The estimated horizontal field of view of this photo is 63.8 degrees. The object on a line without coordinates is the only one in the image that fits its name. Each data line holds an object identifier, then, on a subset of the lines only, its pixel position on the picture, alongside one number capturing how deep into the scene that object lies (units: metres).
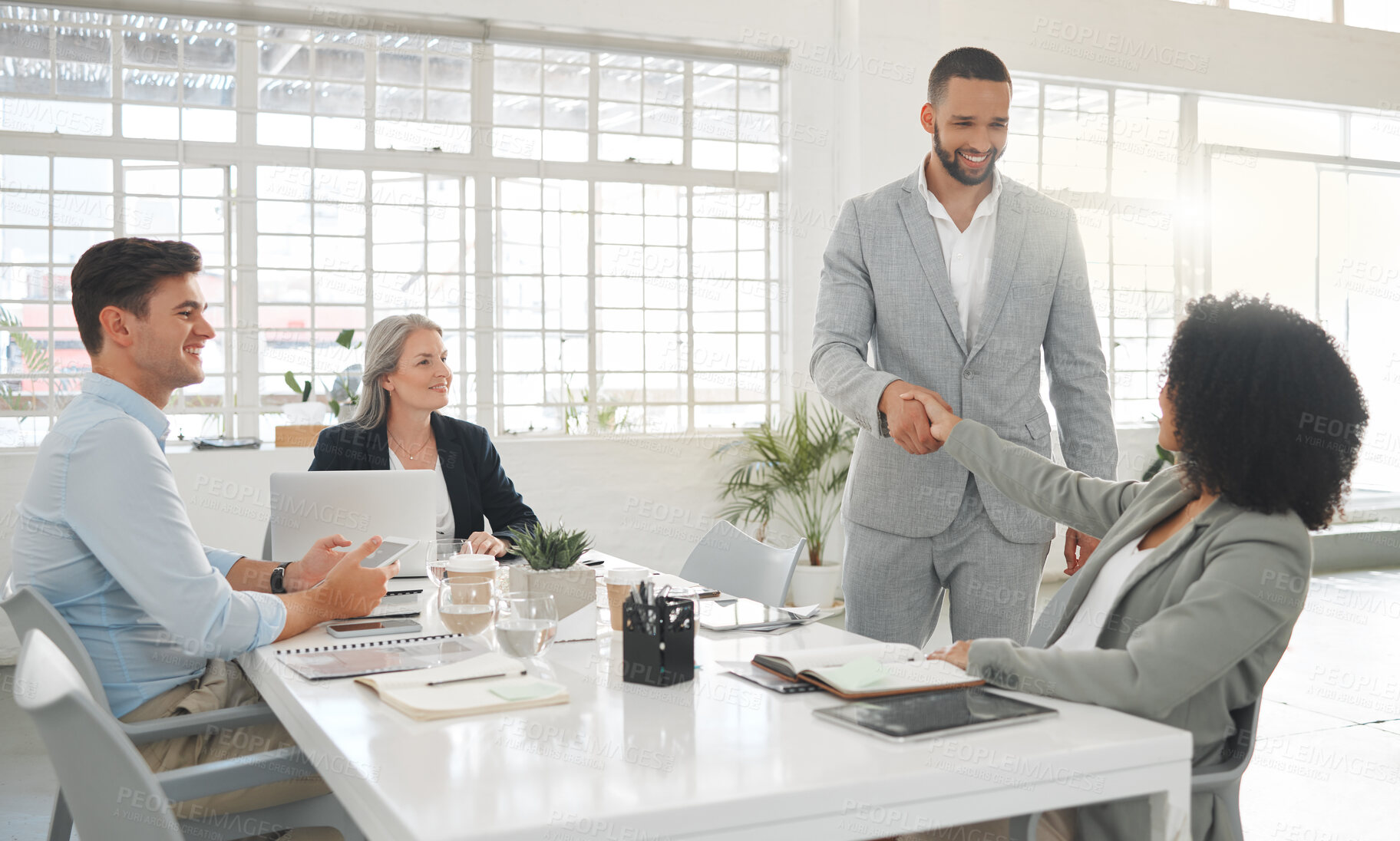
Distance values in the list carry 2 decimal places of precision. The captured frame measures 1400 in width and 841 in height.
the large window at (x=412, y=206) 5.38
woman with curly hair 1.52
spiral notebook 1.74
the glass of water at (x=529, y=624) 1.72
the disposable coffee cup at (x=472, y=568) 2.12
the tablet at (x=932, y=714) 1.38
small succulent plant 2.04
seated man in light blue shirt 1.86
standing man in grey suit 2.42
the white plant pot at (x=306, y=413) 5.61
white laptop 2.69
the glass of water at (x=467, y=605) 1.86
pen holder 1.67
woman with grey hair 3.45
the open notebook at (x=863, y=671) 1.56
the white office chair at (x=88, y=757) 1.17
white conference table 1.15
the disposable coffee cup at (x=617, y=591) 2.09
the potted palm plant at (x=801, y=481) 6.15
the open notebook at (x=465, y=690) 1.49
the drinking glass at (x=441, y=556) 2.23
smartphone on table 2.04
